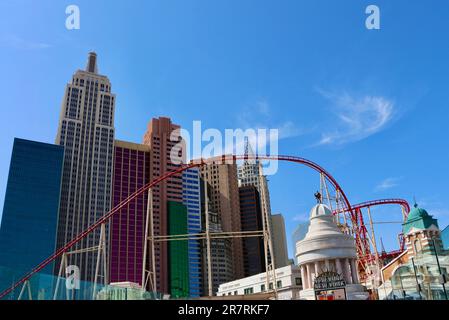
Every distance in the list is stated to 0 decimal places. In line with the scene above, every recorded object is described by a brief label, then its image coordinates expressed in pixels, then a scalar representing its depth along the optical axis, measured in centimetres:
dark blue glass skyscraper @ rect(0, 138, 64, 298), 10115
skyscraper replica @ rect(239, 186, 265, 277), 15450
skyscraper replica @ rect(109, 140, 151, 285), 11838
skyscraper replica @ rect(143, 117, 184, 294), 12731
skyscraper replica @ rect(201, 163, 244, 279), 15438
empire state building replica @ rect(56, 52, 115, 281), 11225
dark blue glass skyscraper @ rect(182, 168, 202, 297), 13595
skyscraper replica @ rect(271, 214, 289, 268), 17062
